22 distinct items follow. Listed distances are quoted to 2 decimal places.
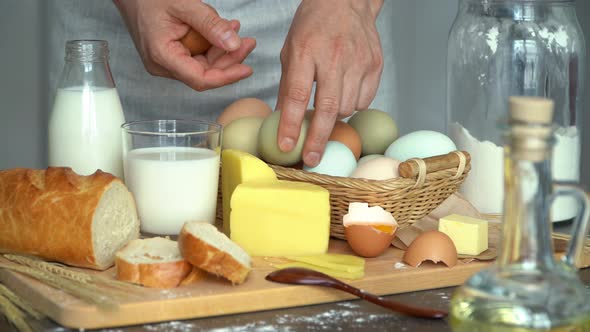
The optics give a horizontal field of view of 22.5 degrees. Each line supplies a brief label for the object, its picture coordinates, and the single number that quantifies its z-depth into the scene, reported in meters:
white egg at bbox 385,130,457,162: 1.23
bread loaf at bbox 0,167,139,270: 1.10
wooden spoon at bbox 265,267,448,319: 1.03
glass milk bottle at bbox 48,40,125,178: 1.21
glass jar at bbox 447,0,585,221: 1.27
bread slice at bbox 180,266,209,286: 1.08
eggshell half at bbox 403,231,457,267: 1.12
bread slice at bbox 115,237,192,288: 1.06
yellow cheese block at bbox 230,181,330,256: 1.13
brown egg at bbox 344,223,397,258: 1.13
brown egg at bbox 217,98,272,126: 1.30
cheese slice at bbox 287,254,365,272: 1.09
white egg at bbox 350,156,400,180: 1.19
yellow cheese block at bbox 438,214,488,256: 1.14
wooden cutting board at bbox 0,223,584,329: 1.02
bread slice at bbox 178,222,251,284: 1.06
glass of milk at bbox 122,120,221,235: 1.16
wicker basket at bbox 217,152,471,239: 1.16
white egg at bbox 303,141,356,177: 1.22
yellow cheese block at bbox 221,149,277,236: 1.16
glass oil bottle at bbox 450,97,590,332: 0.88
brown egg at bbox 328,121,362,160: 1.26
